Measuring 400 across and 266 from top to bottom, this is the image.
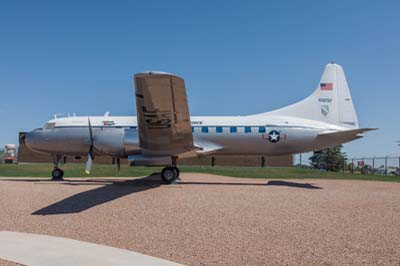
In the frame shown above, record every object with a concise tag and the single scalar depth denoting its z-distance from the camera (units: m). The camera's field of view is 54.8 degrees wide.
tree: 64.41
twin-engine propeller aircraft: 18.84
